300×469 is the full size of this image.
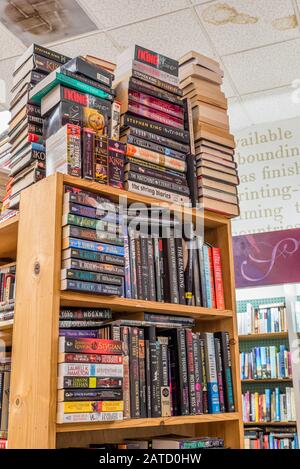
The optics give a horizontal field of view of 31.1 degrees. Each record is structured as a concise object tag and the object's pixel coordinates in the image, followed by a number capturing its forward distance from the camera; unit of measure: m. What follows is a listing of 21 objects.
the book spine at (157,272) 1.77
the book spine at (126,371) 1.56
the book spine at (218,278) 1.95
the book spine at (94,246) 1.52
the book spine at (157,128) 1.86
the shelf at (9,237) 1.77
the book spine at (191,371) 1.73
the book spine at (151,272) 1.75
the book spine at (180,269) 1.83
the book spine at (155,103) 1.89
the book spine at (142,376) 1.60
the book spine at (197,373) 1.75
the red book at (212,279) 1.94
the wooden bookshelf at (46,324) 1.43
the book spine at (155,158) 1.81
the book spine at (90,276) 1.49
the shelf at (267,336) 4.37
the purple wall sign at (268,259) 3.79
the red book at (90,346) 1.45
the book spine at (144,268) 1.73
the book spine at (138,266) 1.72
